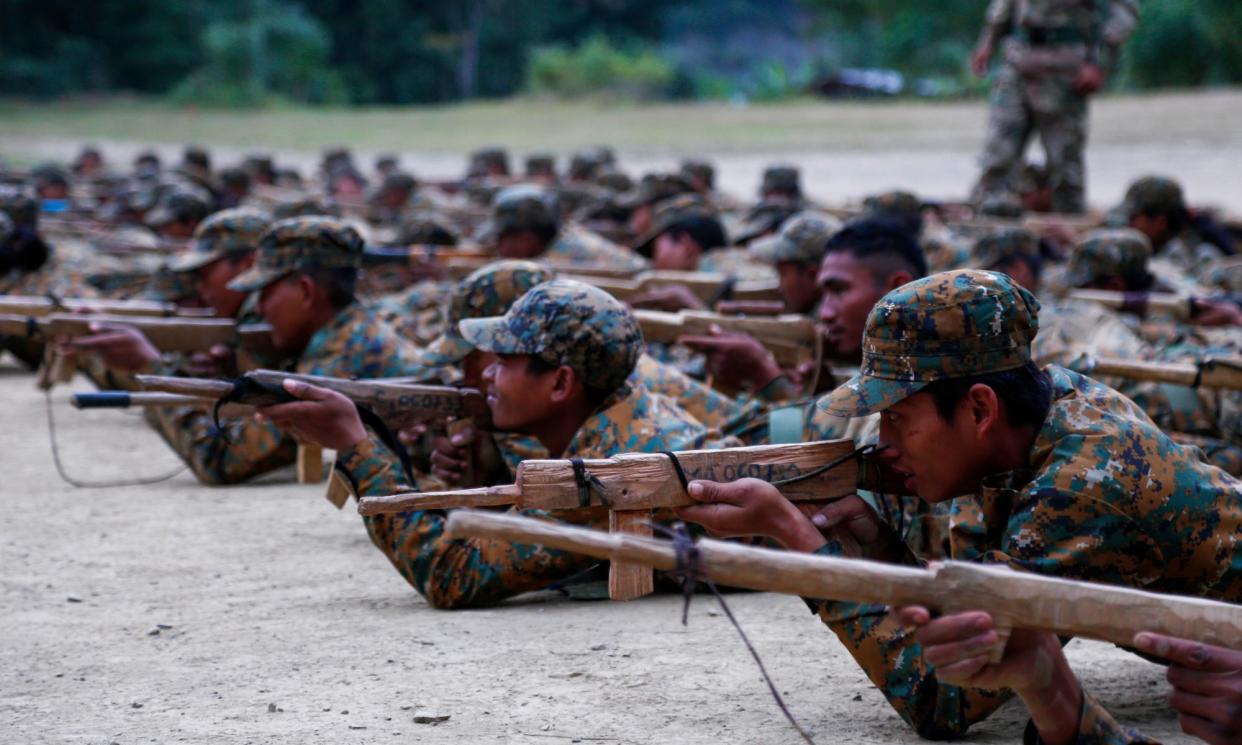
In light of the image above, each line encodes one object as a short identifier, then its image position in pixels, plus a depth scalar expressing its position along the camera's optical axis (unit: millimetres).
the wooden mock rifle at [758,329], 6777
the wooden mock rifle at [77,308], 7539
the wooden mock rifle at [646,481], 3381
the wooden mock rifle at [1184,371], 5570
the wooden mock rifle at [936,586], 2391
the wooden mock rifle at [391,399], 4656
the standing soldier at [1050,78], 14172
